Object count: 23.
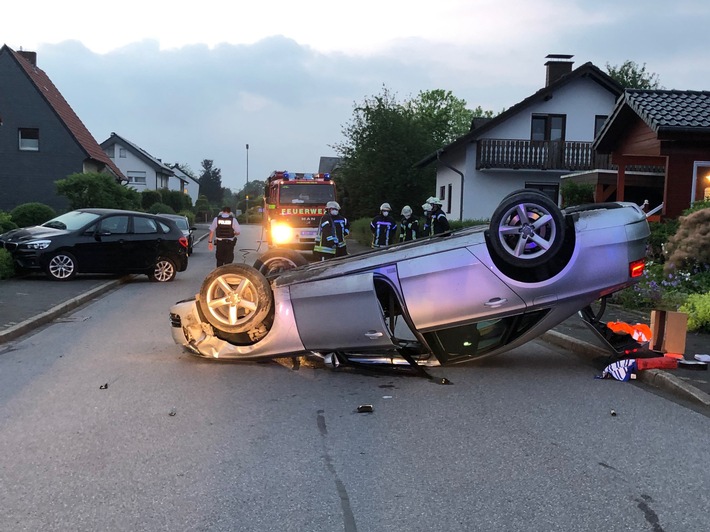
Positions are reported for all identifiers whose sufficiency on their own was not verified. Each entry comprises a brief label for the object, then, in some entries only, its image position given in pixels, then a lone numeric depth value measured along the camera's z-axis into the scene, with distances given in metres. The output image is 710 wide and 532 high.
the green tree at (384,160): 37.62
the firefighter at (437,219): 12.91
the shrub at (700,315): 9.27
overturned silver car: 6.73
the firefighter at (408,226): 13.70
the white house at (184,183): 104.44
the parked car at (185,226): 26.04
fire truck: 24.56
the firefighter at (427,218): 13.08
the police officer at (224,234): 16.26
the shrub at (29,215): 22.36
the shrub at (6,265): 14.59
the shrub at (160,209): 43.81
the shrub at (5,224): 18.57
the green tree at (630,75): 72.50
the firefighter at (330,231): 12.64
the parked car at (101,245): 15.08
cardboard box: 7.33
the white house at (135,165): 74.44
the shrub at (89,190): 27.36
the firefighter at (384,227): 13.58
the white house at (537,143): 33.28
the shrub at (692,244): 11.73
